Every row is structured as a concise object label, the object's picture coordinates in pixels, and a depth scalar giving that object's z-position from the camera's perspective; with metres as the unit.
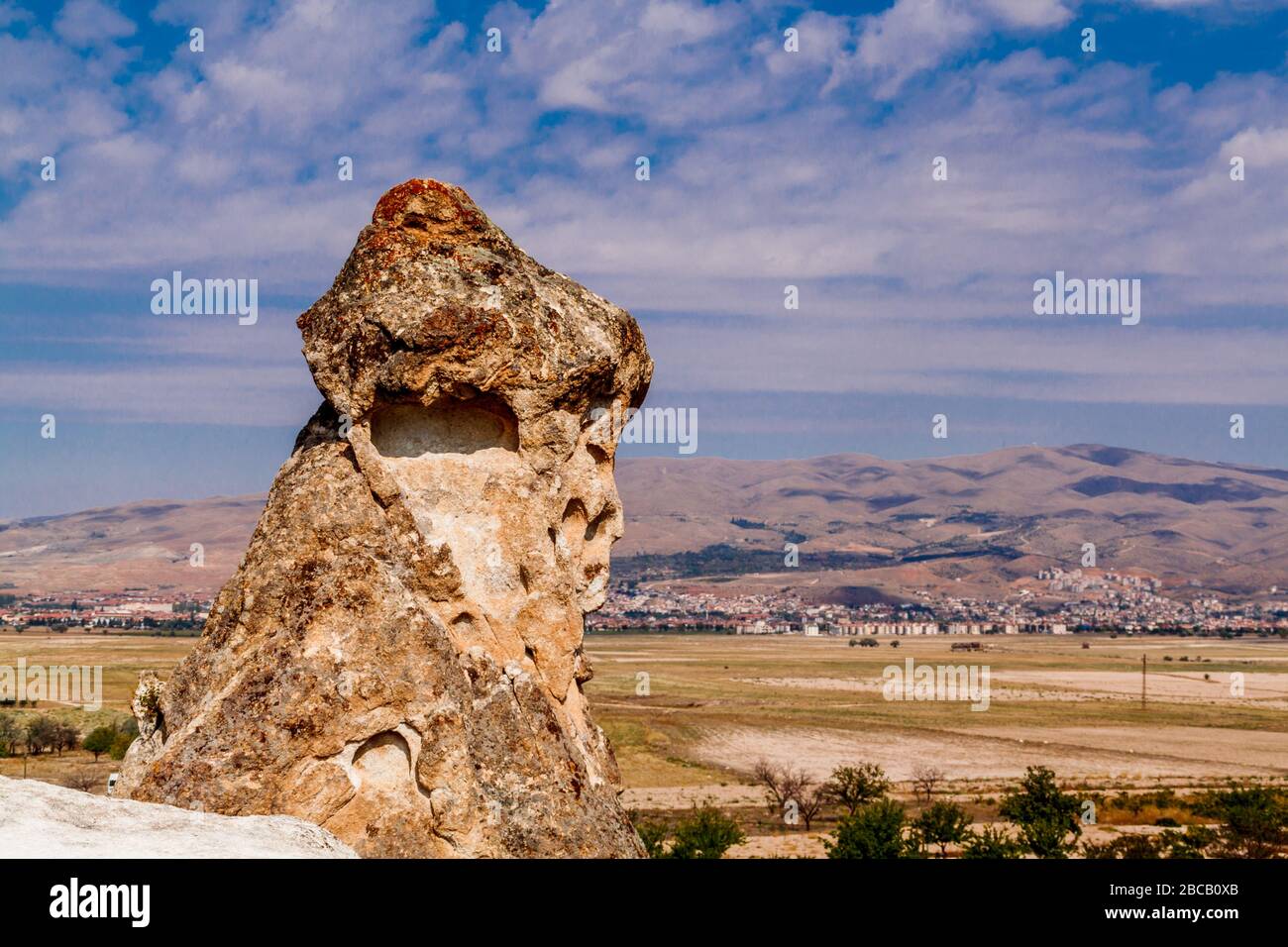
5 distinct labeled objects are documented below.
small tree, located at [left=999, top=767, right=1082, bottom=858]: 49.64
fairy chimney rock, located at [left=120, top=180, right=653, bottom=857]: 10.99
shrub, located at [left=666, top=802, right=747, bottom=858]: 41.62
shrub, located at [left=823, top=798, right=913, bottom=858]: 43.66
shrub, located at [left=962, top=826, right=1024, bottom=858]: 43.41
